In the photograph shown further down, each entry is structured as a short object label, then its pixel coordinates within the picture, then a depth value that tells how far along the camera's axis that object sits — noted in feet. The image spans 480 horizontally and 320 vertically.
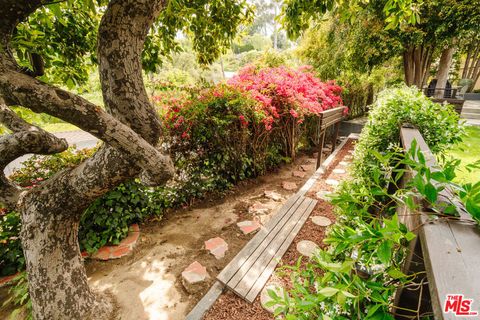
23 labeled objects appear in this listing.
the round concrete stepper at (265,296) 6.93
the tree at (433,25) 23.47
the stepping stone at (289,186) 16.48
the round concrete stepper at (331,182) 15.40
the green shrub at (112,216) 9.87
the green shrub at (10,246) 8.54
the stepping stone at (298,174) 18.82
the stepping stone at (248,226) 11.49
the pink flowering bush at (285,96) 16.47
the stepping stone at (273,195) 14.97
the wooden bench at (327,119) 16.84
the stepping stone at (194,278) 8.17
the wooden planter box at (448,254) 1.75
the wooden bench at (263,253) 7.56
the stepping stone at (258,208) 13.34
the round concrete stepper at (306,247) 9.10
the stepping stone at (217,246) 9.87
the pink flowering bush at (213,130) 12.44
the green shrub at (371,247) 2.17
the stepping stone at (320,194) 13.57
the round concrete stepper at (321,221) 11.05
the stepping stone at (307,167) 20.52
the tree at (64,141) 3.94
